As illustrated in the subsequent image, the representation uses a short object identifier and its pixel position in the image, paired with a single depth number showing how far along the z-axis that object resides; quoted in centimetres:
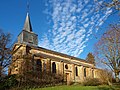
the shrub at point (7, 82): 1220
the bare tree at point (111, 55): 1611
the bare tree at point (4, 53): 1307
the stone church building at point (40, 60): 1553
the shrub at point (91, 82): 1550
